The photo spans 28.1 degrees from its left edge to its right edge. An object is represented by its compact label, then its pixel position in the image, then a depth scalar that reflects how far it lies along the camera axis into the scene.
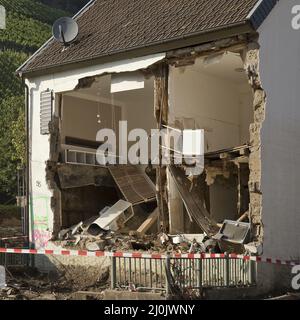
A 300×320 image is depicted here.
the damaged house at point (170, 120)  15.36
